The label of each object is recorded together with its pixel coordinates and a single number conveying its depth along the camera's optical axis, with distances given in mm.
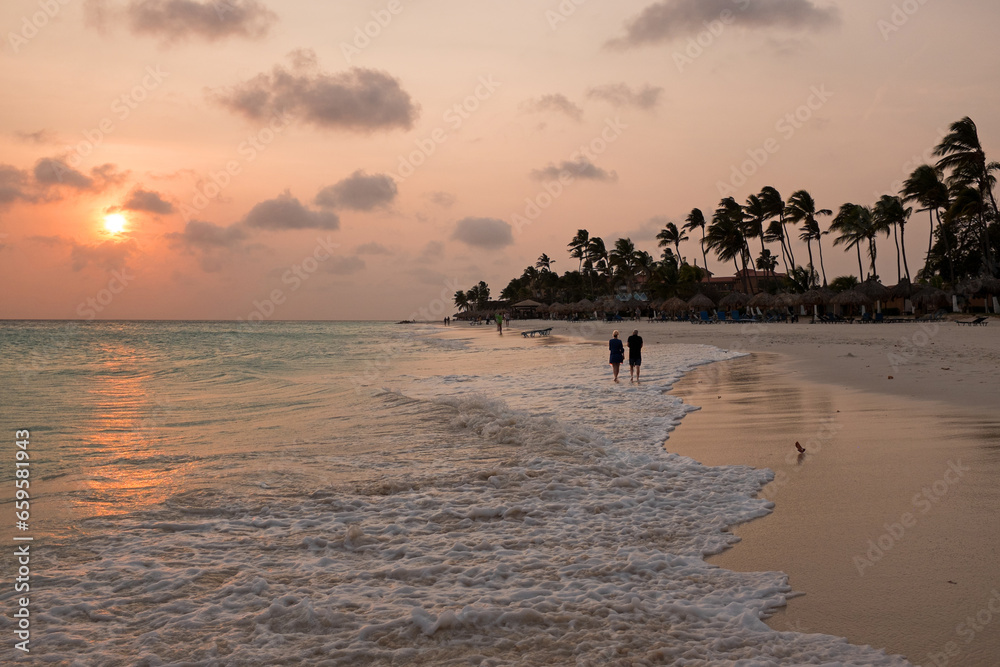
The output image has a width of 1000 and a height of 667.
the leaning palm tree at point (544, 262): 143375
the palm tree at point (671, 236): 88062
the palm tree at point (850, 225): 56562
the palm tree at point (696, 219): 80438
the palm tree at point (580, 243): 107125
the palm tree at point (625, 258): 95125
